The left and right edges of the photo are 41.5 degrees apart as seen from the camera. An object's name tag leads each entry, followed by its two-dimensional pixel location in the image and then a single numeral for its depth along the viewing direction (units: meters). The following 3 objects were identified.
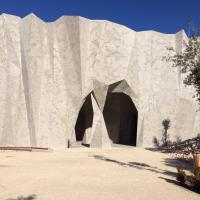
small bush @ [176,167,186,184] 9.23
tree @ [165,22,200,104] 12.28
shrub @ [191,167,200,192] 8.44
